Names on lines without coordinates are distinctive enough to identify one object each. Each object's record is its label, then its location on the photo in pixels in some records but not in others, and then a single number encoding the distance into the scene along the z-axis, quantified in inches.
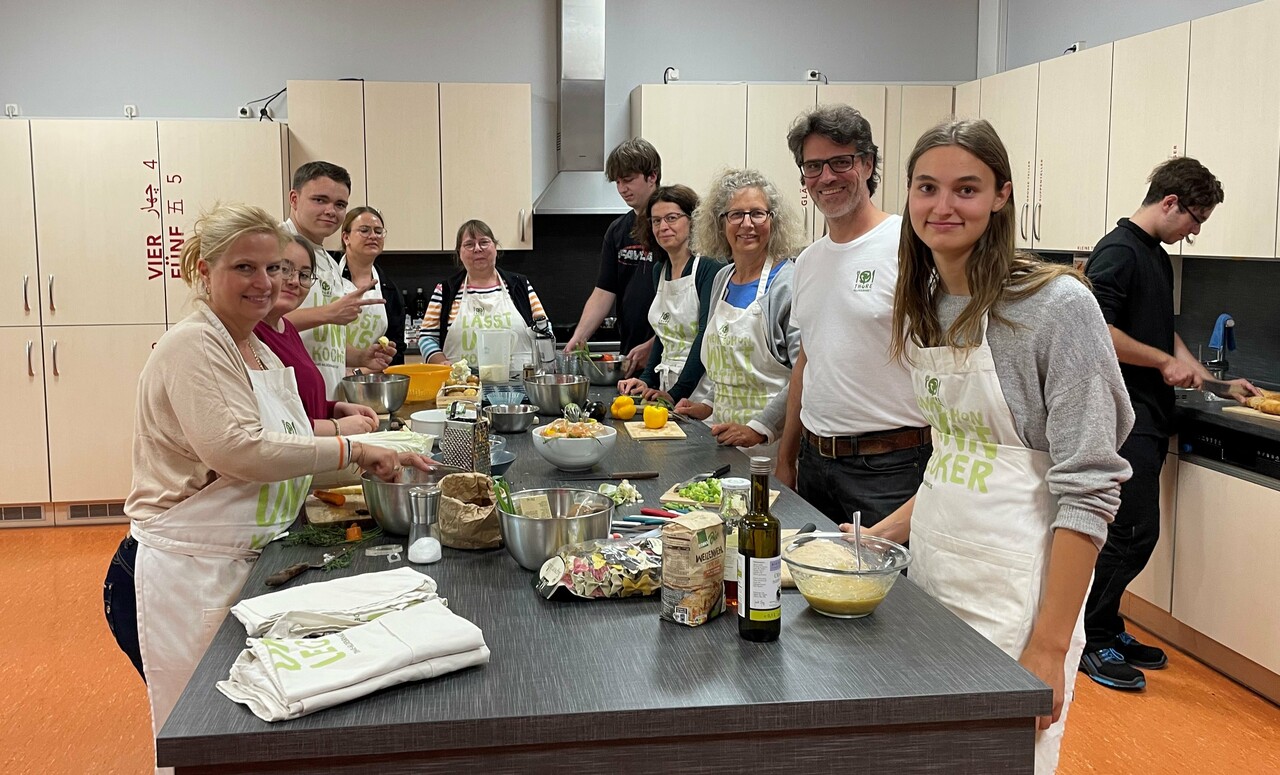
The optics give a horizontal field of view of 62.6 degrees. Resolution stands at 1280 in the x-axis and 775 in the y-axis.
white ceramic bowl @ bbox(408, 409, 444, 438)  112.7
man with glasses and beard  101.3
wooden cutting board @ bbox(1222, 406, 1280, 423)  131.7
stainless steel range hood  227.3
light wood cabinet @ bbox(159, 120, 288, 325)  211.6
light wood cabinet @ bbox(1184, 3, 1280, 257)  139.8
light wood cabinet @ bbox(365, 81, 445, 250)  219.9
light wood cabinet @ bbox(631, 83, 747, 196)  220.2
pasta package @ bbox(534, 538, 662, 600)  65.7
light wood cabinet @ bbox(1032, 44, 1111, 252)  174.2
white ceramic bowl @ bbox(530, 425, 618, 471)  97.1
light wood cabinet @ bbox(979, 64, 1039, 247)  195.2
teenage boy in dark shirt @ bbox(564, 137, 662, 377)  169.3
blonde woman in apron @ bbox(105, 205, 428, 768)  76.4
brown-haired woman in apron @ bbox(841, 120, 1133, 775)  63.2
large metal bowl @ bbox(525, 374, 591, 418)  132.3
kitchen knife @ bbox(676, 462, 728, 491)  92.3
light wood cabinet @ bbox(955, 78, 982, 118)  216.7
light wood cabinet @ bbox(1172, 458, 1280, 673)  130.9
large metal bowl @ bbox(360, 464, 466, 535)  77.5
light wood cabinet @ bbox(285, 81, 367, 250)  217.6
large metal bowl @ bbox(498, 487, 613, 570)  69.6
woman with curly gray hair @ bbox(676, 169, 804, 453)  122.3
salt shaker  73.0
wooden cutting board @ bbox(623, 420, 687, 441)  116.3
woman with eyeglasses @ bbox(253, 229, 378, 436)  101.0
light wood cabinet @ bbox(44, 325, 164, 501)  211.3
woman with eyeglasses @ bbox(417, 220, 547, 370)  179.8
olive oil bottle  57.3
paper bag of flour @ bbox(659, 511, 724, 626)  59.9
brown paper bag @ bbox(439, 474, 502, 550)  74.9
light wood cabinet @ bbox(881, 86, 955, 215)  226.4
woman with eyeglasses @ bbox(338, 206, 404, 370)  167.2
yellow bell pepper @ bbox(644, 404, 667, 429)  119.0
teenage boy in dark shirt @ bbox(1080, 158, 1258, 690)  137.6
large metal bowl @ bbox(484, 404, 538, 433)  119.6
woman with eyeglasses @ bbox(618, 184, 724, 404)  146.3
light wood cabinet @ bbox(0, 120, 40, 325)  205.9
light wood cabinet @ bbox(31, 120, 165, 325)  207.6
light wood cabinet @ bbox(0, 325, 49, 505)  209.5
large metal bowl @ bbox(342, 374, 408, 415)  131.8
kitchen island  49.5
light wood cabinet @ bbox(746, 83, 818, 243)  220.8
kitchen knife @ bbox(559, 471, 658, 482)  96.3
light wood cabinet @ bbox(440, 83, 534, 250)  222.5
